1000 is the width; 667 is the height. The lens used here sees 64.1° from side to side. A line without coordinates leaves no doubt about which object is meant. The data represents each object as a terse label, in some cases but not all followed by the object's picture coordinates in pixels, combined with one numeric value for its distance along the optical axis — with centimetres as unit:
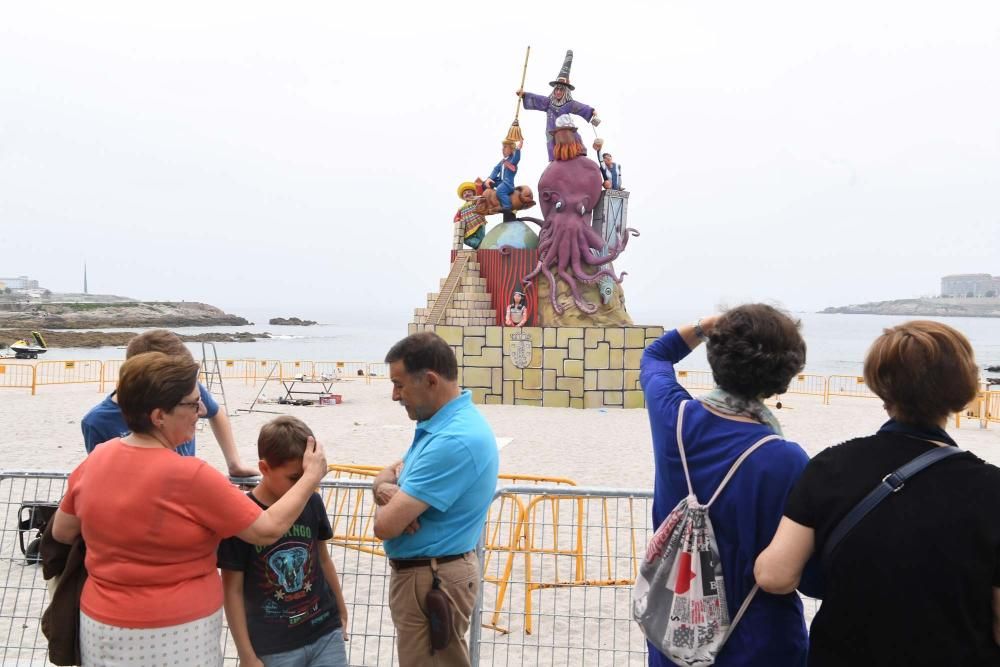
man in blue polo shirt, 252
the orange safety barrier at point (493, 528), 476
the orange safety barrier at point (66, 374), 2228
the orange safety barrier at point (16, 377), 1934
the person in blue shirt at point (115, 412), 307
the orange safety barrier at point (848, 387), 2219
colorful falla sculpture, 1644
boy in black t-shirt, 254
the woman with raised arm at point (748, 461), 200
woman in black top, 171
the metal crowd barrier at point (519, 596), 395
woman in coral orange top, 224
